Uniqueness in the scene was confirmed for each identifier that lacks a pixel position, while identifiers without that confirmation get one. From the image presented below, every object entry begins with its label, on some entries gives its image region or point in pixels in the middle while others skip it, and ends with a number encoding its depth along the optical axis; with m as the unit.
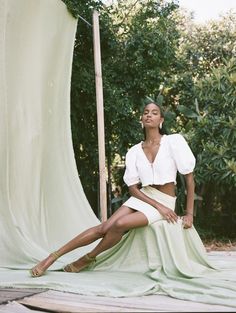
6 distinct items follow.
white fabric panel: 3.05
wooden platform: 1.75
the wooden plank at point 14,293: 1.92
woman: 2.43
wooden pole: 3.34
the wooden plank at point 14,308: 1.76
